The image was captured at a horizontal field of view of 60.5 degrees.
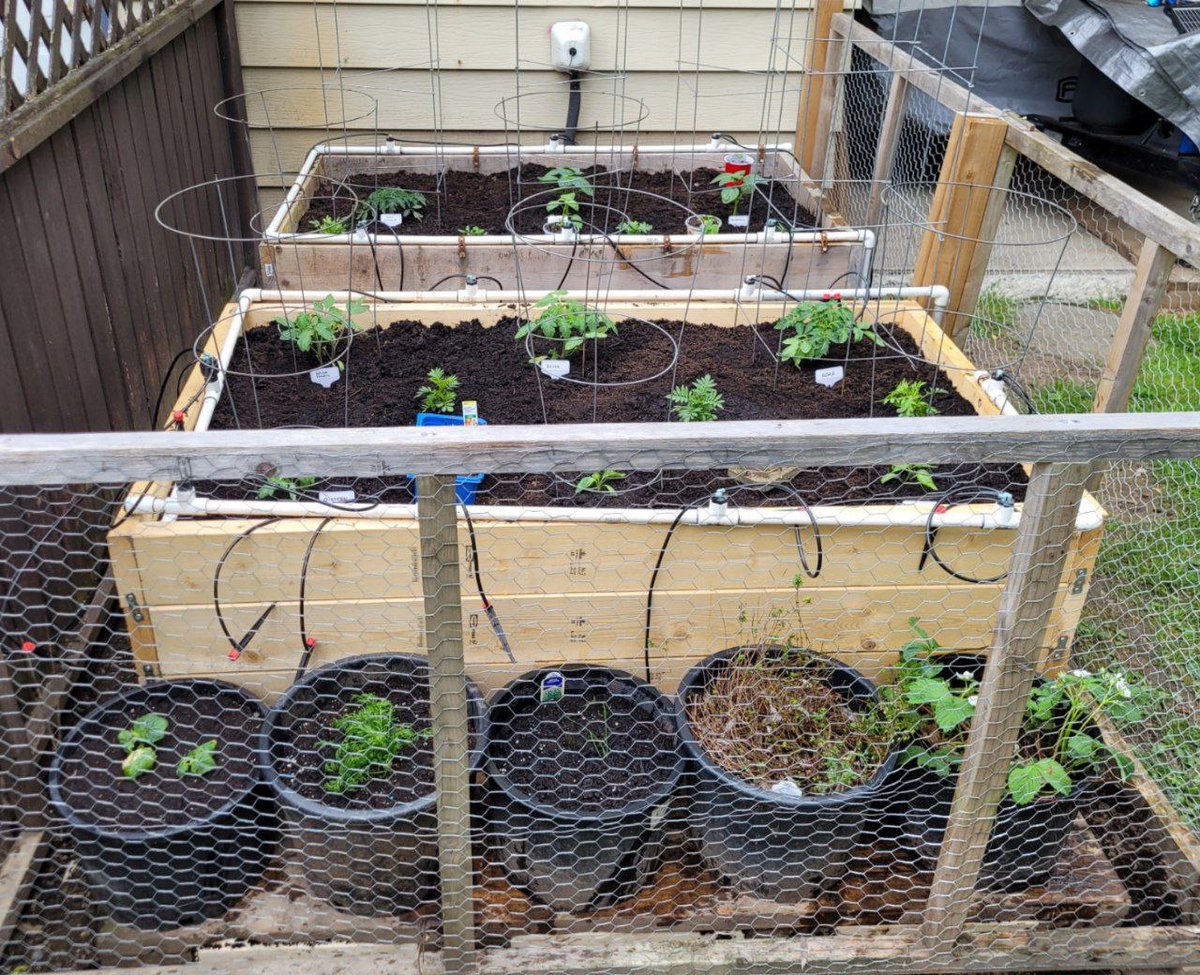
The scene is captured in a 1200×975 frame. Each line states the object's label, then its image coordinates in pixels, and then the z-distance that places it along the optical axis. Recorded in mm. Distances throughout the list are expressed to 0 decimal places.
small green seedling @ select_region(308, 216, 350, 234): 3729
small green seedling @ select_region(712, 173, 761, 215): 4117
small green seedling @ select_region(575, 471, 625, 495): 2457
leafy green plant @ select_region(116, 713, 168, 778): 2004
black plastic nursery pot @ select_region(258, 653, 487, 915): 1932
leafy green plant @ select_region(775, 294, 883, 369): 3027
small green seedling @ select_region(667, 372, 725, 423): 2709
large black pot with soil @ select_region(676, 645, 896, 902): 2006
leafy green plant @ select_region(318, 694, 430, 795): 2004
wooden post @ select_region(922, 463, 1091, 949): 1566
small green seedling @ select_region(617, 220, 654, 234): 3787
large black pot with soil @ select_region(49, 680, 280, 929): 1926
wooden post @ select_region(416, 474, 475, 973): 1484
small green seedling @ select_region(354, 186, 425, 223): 4016
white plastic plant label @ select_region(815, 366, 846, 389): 2994
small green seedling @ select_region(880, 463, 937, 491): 2467
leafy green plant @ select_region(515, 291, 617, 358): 3004
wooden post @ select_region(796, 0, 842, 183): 4332
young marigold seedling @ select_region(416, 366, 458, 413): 2818
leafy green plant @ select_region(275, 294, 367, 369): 2930
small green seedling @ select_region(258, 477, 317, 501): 2373
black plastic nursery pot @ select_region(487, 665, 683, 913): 1989
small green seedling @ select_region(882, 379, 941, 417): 2771
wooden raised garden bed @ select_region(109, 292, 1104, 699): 2211
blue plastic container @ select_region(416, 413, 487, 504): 2395
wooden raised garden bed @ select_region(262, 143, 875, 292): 3568
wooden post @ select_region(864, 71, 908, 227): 3615
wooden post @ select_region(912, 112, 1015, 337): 3037
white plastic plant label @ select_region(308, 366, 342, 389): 2922
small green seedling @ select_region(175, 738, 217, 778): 2012
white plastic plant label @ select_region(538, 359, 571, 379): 2967
